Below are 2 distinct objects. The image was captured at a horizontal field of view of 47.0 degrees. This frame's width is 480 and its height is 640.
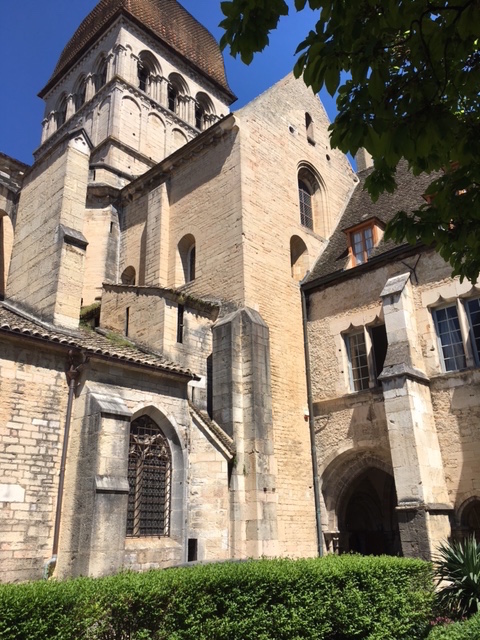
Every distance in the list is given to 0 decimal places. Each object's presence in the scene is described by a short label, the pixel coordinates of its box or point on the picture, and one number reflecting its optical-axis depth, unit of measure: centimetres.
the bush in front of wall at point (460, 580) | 1006
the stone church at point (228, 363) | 1038
